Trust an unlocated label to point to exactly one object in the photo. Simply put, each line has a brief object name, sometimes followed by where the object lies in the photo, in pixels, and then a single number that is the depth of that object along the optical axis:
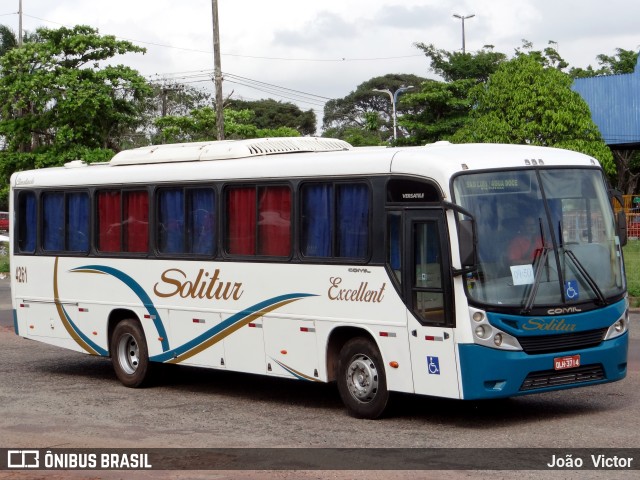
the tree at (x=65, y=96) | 47.47
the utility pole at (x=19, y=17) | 66.14
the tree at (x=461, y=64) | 67.94
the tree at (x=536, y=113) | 52.66
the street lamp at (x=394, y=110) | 67.61
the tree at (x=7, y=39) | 63.66
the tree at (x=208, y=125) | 44.25
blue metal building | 54.22
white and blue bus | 12.18
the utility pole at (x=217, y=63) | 35.19
